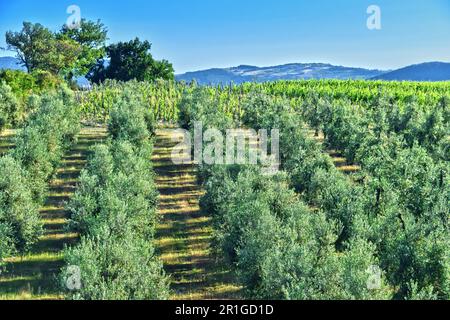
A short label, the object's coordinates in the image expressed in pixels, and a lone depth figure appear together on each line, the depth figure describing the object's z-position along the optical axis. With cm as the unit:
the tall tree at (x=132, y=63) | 12600
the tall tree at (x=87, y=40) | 12338
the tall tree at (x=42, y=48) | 10844
